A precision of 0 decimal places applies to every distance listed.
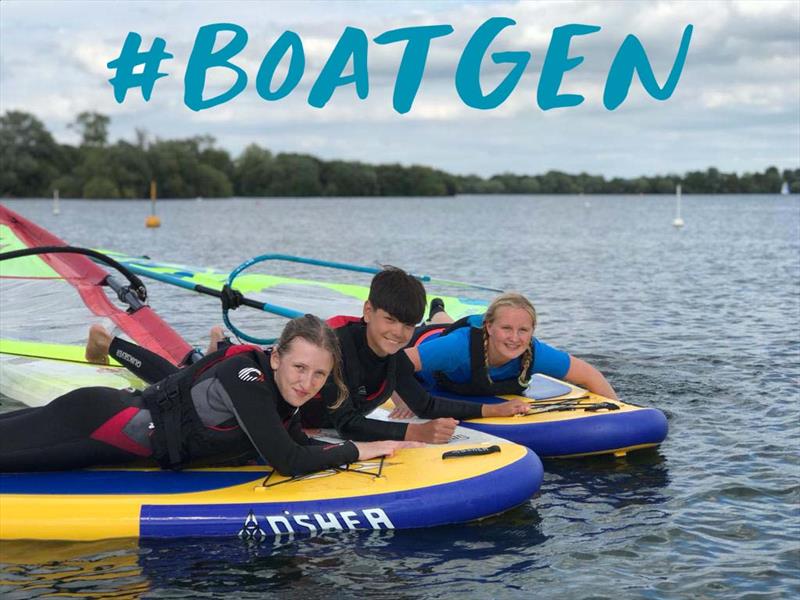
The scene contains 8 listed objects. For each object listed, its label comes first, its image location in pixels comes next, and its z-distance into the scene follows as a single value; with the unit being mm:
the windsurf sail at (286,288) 11062
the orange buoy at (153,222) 47531
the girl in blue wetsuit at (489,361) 7074
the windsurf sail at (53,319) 8227
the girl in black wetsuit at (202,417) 5184
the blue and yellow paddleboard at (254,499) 5340
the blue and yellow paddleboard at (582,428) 7016
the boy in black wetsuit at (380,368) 5727
